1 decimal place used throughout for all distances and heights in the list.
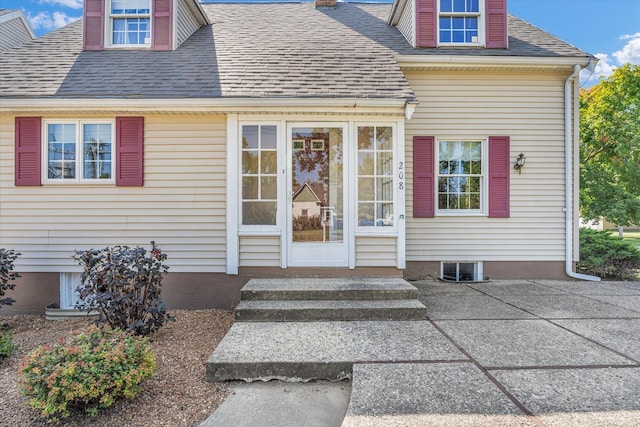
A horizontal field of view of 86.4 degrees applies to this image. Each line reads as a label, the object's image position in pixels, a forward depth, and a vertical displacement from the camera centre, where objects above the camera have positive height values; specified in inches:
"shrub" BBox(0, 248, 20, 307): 173.9 -30.9
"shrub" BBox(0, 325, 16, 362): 132.5 -52.5
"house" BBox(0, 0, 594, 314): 188.5 +34.4
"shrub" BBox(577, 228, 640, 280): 263.4 -34.8
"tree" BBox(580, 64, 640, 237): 352.8 +69.9
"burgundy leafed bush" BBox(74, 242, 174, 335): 147.6 -33.8
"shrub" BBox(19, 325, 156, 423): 88.8 -44.3
